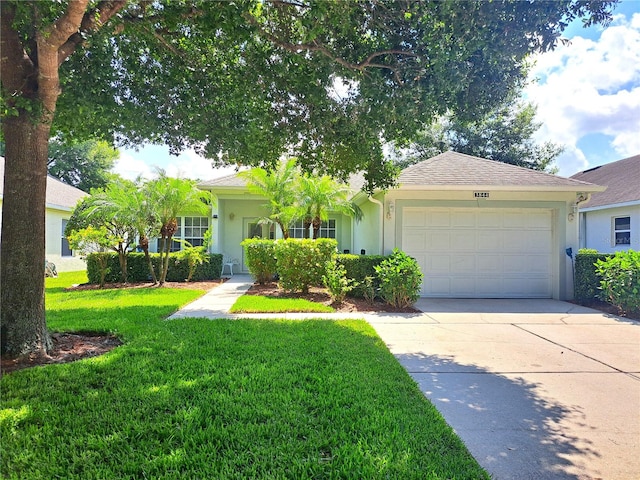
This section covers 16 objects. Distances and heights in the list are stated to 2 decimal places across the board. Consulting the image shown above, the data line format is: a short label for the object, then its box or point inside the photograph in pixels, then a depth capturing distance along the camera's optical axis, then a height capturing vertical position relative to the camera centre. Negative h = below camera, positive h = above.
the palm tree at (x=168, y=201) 10.66 +1.43
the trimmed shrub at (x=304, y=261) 9.38 -0.34
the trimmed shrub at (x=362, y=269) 8.88 -0.53
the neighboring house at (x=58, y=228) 14.88 +0.81
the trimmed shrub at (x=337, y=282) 8.37 -0.80
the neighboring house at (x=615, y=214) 13.02 +1.39
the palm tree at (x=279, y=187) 11.79 +2.03
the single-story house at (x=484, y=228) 9.58 +0.57
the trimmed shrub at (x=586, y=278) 9.10 -0.76
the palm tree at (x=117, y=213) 10.62 +1.02
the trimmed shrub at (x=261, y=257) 11.27 -0.30
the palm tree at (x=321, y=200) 11.20 +1.55
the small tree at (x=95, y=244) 10.61 +0.10
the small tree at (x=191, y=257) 12.19 -0.33
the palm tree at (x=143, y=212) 10.63 +1.05
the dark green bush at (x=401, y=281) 8.13 -0.75
